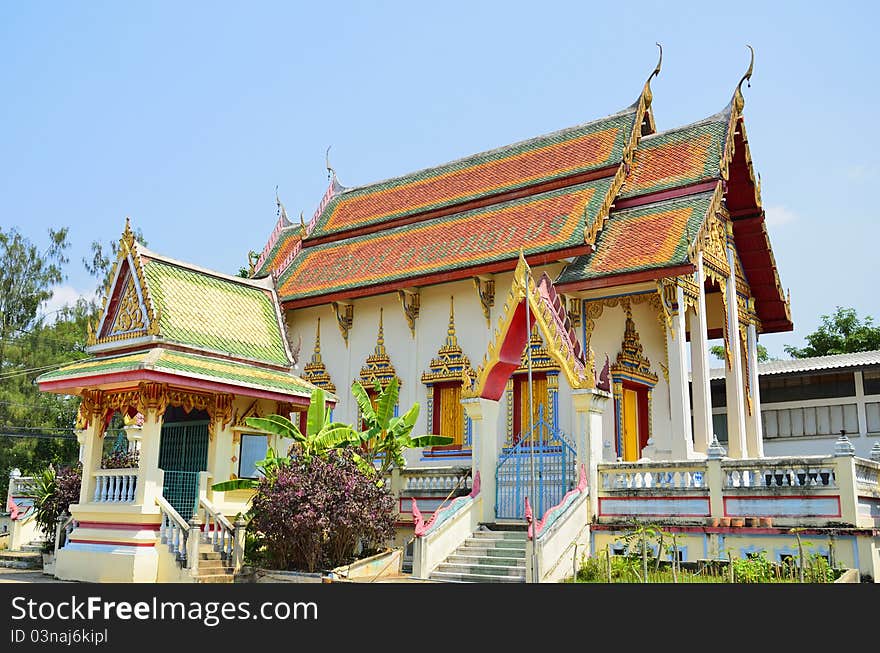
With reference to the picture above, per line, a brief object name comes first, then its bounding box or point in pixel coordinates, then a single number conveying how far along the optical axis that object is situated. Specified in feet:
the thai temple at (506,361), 39.22
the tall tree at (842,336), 98.17
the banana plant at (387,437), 46.93
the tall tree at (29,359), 103.71
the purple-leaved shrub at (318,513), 39.99
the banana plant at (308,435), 43.98
